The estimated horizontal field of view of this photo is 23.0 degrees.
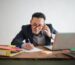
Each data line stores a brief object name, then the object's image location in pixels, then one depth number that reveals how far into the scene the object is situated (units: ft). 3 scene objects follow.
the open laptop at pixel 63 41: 5.60
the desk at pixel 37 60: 4.51
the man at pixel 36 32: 7.58
